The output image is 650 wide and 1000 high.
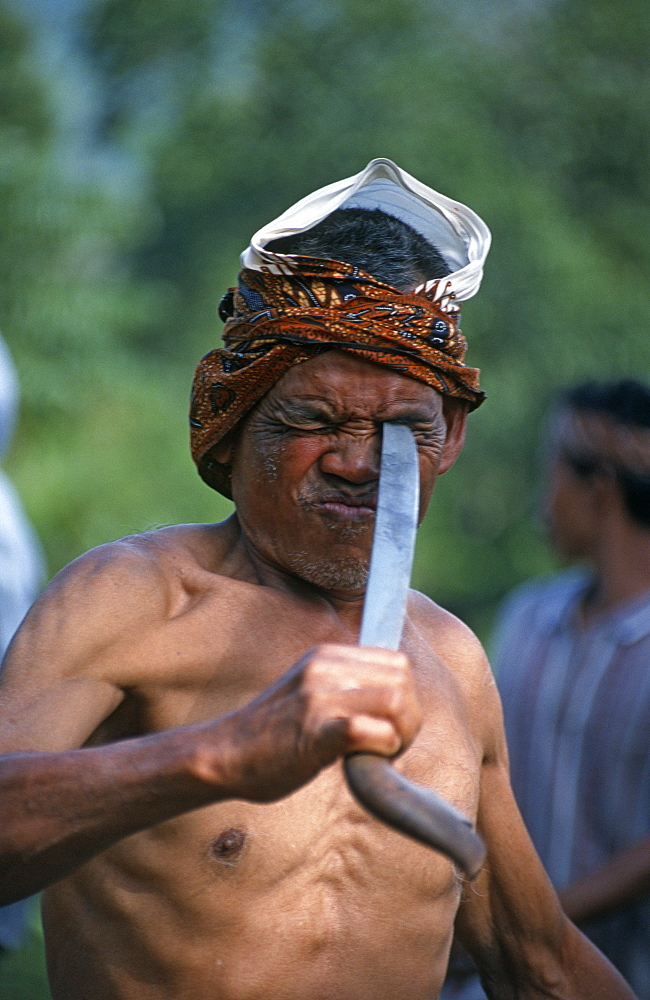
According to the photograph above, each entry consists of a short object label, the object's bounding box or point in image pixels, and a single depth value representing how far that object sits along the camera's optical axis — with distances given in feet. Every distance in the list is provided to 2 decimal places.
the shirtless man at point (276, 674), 12.72
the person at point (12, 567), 21.83
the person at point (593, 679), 22.71
